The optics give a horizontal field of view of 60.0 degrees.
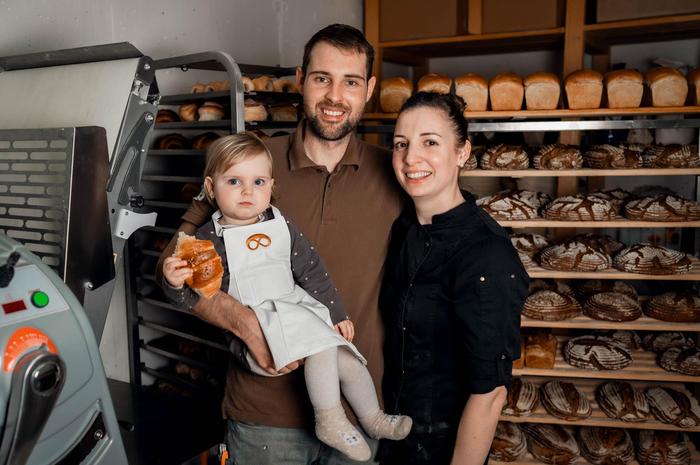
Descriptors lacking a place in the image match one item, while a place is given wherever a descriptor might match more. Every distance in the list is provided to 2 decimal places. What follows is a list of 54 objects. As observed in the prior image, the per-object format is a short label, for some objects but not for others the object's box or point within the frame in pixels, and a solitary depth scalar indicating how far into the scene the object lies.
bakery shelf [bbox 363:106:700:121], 2.76
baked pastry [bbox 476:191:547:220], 2.98
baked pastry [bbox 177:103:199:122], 2.77
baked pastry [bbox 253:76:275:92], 2.81
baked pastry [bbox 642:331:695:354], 2.97
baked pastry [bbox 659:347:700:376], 2.76
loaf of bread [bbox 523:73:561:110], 3.13
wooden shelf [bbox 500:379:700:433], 2.82
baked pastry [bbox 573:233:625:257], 2.98
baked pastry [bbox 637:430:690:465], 2.88
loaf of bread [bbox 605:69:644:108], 2.95
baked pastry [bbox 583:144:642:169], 2.90
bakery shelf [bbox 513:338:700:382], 2.79
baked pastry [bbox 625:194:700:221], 2.79
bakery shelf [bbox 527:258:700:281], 2.78
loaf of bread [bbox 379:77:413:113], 3.21
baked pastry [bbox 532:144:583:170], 2.97
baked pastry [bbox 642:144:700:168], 2.83
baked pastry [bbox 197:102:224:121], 2.67
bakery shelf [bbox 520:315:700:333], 2.79
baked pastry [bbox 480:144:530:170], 3.02
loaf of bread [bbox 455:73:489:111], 3.11
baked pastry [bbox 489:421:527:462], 2.95
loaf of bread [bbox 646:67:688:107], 2.86
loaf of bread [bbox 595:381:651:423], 2.85
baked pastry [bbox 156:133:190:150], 2.79
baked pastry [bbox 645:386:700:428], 2.79
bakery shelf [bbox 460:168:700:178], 2.71
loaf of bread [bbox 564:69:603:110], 3.00
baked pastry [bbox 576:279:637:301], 3.08
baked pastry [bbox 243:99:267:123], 2.71
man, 1.72
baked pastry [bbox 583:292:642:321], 2.85
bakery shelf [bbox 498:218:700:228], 2.74
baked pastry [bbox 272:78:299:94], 2.92
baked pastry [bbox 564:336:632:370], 2.85
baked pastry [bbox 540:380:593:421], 2.87
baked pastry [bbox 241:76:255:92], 2.71
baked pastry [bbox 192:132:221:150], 2.68
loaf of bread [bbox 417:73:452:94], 3.14
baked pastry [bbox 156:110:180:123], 2.75
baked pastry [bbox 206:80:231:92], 2.72
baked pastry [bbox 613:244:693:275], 2.81
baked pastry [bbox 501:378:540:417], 2.92
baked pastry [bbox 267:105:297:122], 2.94
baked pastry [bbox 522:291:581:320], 2.89
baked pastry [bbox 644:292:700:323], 2.81
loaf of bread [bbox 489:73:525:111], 3.12
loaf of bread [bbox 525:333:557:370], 2.94
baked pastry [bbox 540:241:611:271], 2.87
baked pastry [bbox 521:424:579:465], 2.93
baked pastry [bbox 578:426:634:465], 2.90
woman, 1.47
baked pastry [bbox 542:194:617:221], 2.87
